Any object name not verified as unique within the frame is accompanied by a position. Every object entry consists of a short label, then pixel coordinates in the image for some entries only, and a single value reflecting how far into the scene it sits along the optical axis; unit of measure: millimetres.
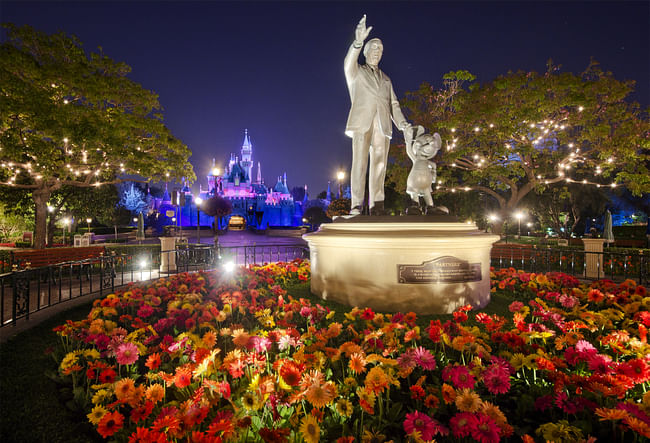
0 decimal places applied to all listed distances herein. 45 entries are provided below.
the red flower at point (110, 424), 1948
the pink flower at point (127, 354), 2674
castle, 83106
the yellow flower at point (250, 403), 1992
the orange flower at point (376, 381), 2051
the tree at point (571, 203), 29031
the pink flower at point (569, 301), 4414
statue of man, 6281
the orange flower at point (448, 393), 2137
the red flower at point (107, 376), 2530
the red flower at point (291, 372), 1988
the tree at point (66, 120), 12422
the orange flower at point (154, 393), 2172
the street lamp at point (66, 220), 32344
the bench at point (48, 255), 10828
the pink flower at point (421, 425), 1796
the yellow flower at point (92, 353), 2928
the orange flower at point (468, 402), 1996
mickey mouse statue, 6020
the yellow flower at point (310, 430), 1727
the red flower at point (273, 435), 1672
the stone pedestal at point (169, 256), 11594
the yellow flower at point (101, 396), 2326
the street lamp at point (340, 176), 19753
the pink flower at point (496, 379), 2186
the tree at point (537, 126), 14609
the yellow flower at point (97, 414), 2082
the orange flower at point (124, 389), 2178
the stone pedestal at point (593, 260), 11812
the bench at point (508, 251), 14359
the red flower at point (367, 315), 3496
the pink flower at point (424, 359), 2355
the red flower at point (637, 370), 2205
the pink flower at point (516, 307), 3797
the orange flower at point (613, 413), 1756
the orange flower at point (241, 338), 2635
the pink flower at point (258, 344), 2664
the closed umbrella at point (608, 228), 14148
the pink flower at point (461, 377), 2203
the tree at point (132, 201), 64938
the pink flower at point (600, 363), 2299
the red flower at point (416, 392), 2301
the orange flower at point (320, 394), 1875
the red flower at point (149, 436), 1777
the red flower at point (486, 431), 1734
